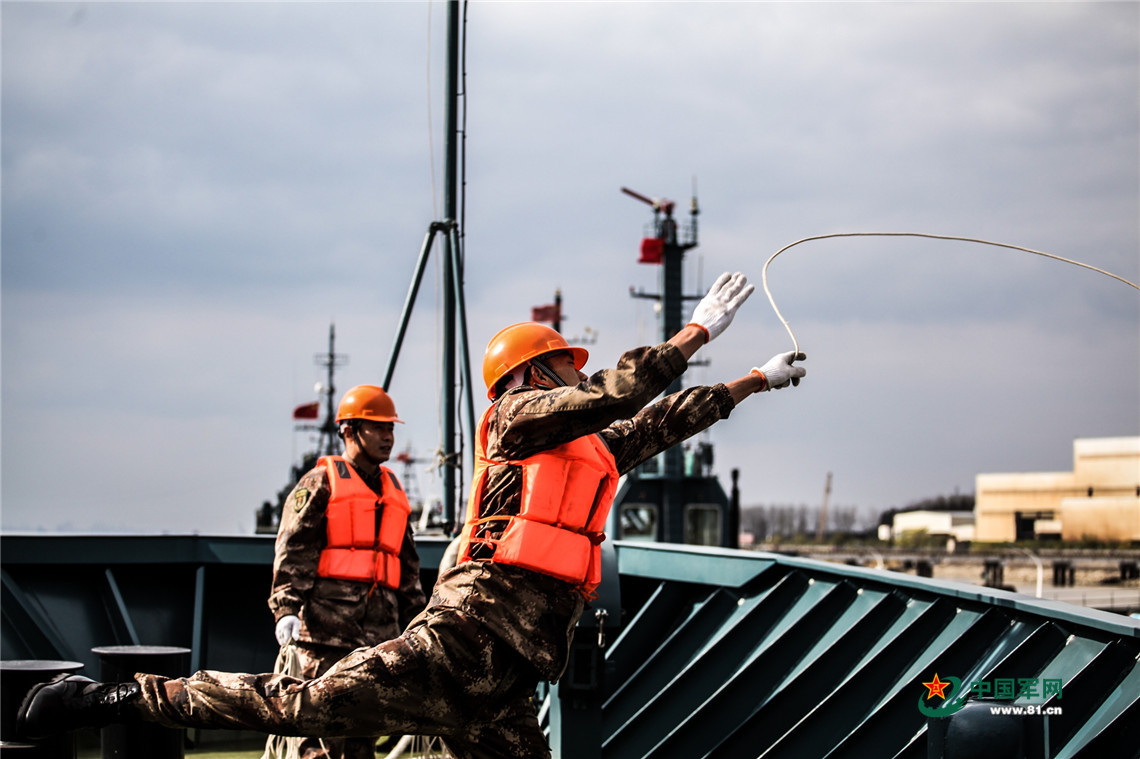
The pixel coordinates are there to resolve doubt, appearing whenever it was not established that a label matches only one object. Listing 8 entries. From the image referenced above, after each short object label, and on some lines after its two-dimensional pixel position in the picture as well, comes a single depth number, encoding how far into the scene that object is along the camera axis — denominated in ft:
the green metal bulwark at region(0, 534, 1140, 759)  12.46
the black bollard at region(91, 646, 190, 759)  13.10
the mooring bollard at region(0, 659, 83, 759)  11.63
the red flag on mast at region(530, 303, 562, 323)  179.73
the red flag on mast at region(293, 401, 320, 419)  152.15
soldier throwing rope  10.15
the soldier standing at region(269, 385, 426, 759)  16.07
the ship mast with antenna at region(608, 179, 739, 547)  106.63
